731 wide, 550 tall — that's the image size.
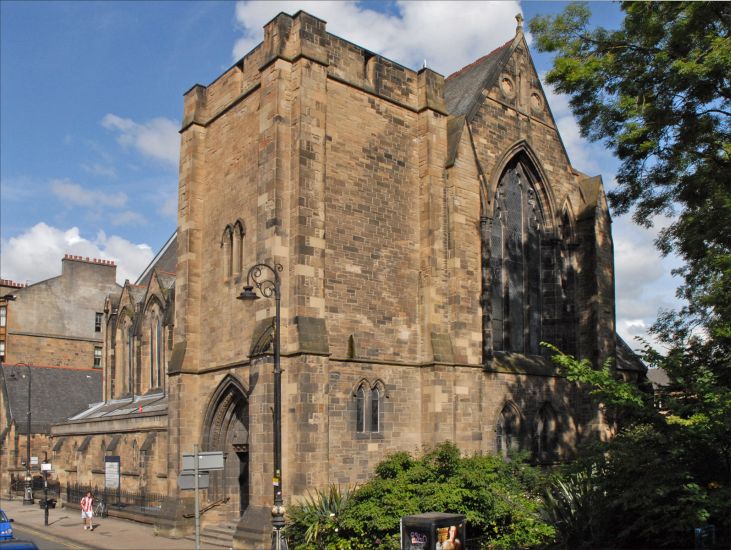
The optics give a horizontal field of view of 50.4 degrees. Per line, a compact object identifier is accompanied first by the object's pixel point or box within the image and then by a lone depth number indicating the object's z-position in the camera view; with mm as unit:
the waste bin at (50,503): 33212
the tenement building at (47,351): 42031
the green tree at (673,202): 13266
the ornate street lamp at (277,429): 15406
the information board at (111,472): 29453
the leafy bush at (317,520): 17047
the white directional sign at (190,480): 13508
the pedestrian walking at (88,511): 24750
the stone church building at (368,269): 19328
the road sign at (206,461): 13656
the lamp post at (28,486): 36344
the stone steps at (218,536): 20234
